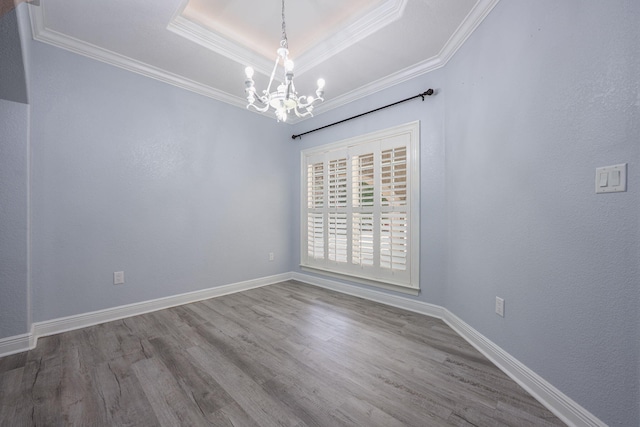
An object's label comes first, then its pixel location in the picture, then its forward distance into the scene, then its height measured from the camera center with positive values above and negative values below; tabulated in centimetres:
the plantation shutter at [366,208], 273 +6
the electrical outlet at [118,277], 247 -66
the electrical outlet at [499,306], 170 -65
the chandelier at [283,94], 181 +93
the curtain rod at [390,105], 252 +123
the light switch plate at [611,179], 105 +15
